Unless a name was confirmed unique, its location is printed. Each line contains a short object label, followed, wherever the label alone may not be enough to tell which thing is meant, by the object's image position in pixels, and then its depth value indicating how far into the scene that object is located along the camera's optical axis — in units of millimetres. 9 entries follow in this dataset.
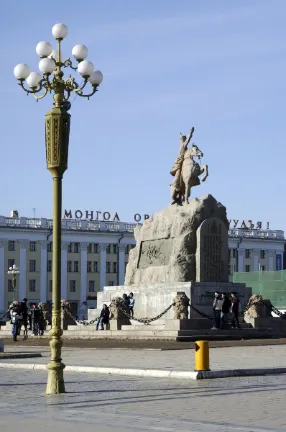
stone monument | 35469
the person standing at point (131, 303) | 36112
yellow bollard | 16922
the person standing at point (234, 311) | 34197
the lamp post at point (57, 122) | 15383
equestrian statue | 37594
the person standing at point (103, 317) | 35959
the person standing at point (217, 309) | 32594
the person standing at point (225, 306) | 32844
